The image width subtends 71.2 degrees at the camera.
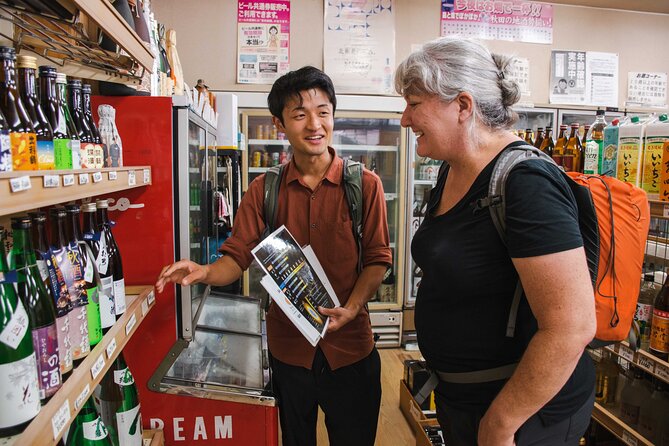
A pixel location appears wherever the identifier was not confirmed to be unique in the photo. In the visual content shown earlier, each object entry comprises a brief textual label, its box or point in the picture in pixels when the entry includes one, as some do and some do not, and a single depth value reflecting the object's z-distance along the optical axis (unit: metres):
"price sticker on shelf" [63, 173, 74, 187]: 0.90
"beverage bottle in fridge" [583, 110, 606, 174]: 2.08
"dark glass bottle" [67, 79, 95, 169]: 1.28
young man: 1.79
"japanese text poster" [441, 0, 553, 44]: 4.67
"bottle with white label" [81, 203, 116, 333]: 1.24
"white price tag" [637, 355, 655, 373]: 1.93
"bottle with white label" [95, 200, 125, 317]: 1.35
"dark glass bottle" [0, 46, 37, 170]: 0.86
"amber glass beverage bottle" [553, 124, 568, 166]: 2.29
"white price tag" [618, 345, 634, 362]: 2.05
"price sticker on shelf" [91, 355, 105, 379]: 1.01
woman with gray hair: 1.01
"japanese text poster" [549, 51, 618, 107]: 4.77
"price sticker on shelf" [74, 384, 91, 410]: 0.91
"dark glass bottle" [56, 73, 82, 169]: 1.10
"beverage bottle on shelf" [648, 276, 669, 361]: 1.95
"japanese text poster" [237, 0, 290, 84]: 4.30
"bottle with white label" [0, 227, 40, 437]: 0.78
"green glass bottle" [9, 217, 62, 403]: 0.90
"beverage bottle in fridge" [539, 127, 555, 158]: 2.47
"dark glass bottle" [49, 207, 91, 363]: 1.05
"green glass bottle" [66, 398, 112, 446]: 1.37
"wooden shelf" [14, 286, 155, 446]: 0.76
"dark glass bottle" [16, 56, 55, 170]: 0.97
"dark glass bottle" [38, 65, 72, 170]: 1.04
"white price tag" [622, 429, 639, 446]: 2.03
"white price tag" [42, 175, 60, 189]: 0.81
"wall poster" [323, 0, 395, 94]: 4.40
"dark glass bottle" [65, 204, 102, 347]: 1.15
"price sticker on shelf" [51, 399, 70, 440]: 0.80
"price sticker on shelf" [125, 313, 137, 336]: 1.30
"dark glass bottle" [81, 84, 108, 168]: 1.28
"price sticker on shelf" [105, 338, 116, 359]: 1.12
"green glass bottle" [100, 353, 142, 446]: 1.55
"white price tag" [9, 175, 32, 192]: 0.70
